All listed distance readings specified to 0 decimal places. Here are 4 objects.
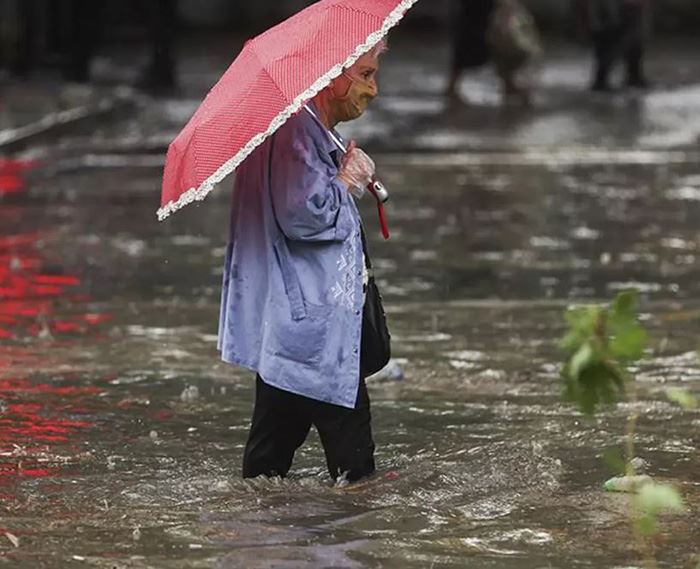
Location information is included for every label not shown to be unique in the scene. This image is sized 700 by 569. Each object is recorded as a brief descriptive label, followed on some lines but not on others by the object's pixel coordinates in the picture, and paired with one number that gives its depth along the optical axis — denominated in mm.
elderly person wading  12078
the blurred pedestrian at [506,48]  52844
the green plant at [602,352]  8211
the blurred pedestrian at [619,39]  57500
